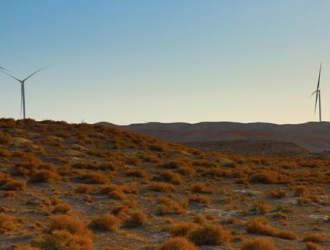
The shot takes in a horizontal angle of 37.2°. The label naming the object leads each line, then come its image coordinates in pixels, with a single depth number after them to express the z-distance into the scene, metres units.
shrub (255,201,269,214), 24.33
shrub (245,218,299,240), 18.47
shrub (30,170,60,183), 28.86
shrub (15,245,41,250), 13.07
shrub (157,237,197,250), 13.91
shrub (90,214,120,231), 17.91
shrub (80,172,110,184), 30.67
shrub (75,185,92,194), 27.02
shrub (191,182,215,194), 30.33
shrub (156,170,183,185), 33.41
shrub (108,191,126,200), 25.78
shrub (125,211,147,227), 19.31
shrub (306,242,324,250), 16.70
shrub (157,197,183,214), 22.50
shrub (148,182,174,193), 29.80
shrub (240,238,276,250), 14.72
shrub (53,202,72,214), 21.27
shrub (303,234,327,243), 18.09
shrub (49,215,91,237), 15.75
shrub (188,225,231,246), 16.38
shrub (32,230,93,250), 13.73
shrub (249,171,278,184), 37.50
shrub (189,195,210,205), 26.16
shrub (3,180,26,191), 25.78
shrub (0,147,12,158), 35.88
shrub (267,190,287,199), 30.16
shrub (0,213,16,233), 17.22
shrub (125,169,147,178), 35.11
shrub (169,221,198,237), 17.16
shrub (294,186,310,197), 31.27
